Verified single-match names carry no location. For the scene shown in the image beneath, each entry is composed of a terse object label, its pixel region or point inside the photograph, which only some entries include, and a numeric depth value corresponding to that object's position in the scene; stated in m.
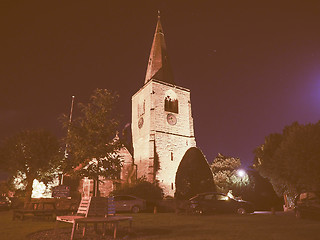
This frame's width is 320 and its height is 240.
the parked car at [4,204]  25.49
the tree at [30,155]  26.88
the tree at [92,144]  17.27
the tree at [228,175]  34.91
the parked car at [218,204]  17.89
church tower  37.66
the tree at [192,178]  24.44
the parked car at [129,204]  20.44
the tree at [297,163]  20.53
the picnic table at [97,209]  7.13
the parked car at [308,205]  13.27
